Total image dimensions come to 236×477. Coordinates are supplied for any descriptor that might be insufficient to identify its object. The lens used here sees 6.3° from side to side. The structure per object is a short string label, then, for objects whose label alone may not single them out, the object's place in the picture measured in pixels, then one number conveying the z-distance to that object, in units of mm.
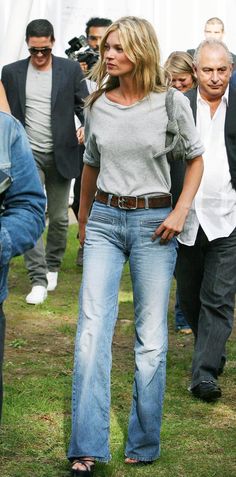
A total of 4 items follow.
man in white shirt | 11845
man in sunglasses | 17435
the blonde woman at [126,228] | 9571
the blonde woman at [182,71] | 13797
